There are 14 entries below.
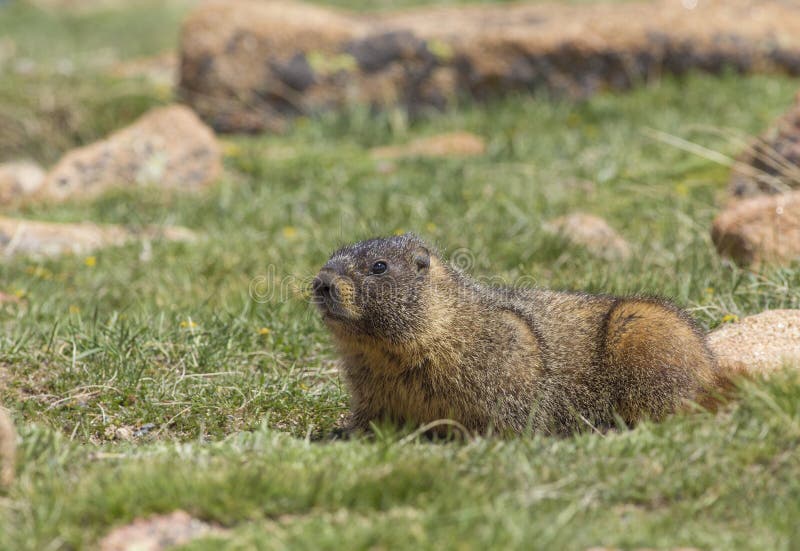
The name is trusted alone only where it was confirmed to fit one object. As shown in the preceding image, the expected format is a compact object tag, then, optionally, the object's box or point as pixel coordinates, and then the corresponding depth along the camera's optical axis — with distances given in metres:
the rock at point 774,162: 14.20
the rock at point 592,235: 13.78
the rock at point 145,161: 17.81
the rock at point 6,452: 6.90
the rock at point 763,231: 12.30
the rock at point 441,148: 19.08
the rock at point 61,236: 14.79
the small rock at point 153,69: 25.98
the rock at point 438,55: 21.52
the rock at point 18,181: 17.95
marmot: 9.01
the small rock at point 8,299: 12.36
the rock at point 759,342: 8.98
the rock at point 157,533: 6.21
